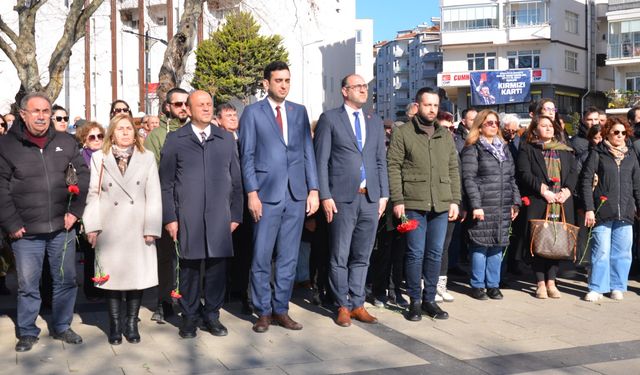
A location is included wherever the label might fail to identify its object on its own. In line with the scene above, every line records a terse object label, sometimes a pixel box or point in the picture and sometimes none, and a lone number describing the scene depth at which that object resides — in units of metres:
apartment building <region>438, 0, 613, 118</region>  61.53
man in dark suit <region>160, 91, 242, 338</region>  6.89
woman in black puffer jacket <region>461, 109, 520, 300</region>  8.64
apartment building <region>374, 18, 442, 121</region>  116.19
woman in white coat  6.70
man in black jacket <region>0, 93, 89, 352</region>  6.42
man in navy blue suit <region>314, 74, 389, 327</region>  7.34
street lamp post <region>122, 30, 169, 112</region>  55.28
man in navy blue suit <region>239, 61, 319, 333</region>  7.10
